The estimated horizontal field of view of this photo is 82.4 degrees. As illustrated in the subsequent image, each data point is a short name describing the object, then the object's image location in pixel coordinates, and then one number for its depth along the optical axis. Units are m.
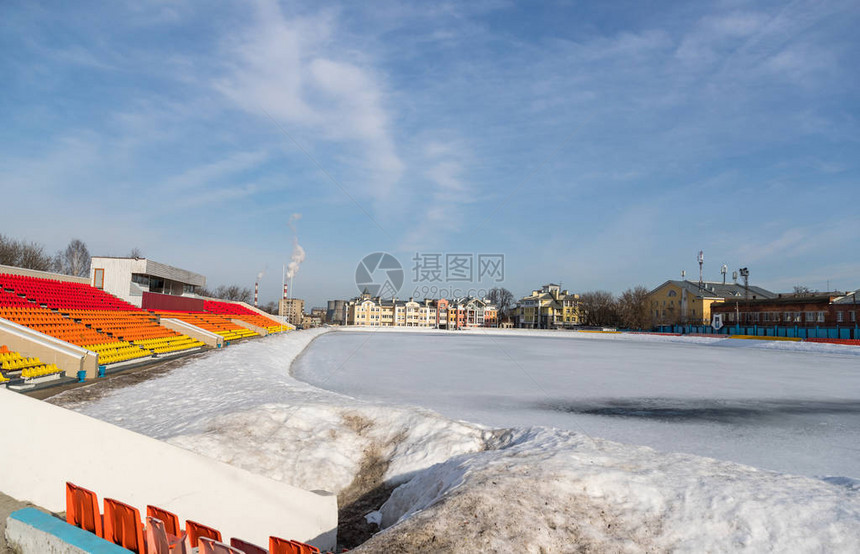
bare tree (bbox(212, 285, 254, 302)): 113.44
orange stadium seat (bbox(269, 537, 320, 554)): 3.87
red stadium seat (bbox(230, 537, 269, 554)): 3.75
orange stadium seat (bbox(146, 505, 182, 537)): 4.24
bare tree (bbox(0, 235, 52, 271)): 53.62
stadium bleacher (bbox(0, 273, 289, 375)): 17.97
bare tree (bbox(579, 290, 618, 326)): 105.19
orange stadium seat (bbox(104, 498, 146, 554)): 4.05
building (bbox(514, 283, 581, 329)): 131.75
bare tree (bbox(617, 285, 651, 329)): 91.94
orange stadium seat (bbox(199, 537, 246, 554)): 3.50
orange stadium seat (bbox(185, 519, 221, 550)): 4.05
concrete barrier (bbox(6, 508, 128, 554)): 3.79
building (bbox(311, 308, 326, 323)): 151.90
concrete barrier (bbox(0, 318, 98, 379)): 14.78
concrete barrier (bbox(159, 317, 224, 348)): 28.17
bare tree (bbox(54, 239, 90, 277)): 73.69
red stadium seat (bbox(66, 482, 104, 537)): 4.33
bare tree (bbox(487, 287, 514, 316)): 160.57
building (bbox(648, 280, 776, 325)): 82.12
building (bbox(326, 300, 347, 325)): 145.00
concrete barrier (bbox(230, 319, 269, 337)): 44.28
